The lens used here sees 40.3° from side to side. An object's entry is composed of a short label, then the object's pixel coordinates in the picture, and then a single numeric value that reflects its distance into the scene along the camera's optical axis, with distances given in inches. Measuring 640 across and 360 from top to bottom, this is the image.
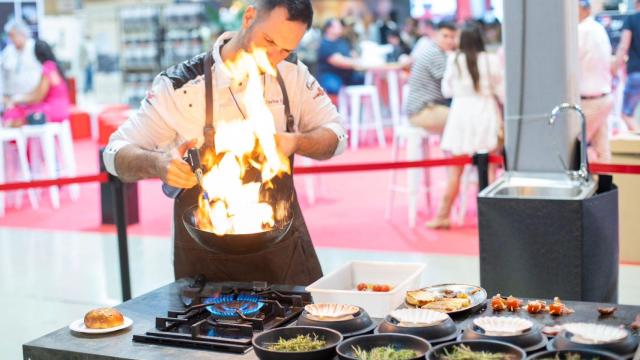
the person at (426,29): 404.3
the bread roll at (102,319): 82.2
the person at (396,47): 484.7
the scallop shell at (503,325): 72.3
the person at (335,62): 436.5
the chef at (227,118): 105.6
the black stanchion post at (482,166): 162.6
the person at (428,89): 280.7
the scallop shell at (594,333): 69.0
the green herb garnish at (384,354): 69.3
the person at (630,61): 299.7
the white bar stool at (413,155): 269.9
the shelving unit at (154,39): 558.6
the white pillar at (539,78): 156.0
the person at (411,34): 503.8
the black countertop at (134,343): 76.2
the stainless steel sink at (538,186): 149.5
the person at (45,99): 338.1
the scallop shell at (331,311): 79.0
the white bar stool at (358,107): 421.7
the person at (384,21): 530.3
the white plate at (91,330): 81.4
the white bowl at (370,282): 84.5
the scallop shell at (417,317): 75.7
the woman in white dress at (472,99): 254.5
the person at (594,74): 243.6
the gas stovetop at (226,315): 78.3
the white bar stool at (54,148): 323.3
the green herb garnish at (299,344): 73.2
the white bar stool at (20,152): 318.7
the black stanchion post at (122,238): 170.4
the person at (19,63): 343.6
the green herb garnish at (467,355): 67.5
